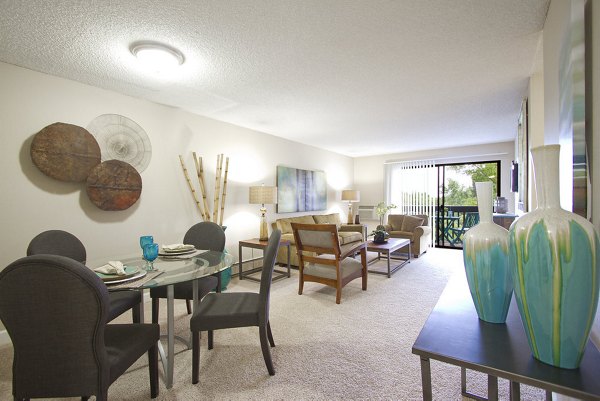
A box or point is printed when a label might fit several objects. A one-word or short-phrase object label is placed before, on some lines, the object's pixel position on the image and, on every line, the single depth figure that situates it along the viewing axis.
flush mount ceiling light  2.04
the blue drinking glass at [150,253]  1.78
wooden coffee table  3.99
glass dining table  1.49
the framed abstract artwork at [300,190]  5.07
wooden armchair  3.03
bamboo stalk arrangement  3.64
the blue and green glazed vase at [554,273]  0.67
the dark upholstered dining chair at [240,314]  1.69
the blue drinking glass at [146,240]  1.87
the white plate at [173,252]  2.16
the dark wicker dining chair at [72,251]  1.85
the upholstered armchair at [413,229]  5.25
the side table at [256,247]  3.78
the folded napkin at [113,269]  1.55
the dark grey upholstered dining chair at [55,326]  1.03
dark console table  0.67
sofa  4.41
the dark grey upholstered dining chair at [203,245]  2.26
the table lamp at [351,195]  6.53
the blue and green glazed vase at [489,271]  0.95
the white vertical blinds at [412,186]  6.50
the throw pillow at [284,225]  4.71
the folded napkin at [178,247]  2.22
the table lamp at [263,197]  4.10
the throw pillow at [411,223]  5.62
